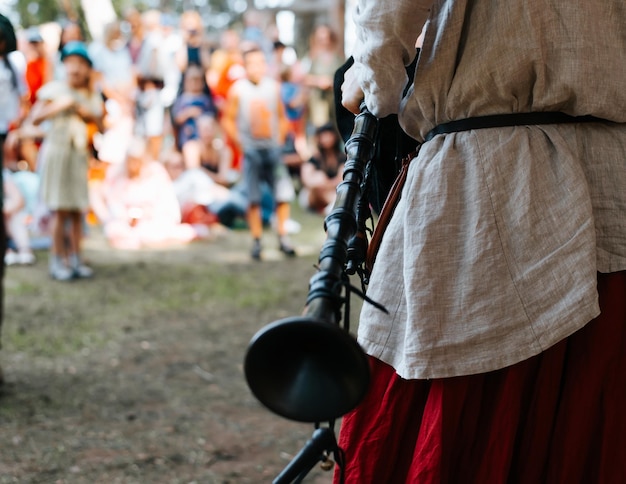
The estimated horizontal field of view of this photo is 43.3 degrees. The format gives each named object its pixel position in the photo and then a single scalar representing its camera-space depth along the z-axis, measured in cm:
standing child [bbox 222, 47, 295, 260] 789
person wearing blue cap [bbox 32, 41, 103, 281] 631
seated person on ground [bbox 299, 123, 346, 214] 983
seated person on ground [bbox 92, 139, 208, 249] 874
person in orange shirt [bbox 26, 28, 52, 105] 890
